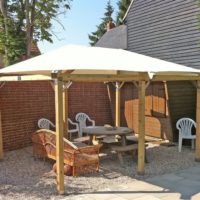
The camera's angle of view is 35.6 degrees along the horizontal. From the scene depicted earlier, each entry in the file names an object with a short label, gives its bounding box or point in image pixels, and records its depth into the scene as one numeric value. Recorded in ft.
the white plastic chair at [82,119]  37.65
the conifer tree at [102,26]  116.06
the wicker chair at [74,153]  21.75
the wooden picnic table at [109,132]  26.55
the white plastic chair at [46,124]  33.45
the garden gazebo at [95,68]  18.42
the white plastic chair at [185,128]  30.85
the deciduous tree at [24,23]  49.06
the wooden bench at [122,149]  24.84
